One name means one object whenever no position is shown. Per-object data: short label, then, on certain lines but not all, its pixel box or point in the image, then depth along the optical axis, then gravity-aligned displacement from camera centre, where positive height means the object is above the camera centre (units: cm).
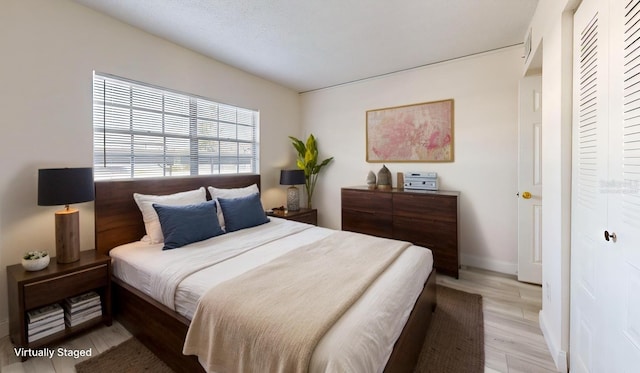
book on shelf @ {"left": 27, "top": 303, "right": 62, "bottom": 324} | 176 -91
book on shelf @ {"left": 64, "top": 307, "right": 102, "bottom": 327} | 193 -103
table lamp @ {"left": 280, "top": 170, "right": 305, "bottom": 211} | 394 +3
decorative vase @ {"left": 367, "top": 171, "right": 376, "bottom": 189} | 376 +7
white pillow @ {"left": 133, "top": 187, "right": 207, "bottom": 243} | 238 -20
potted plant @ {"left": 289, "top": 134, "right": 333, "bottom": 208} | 433 +41
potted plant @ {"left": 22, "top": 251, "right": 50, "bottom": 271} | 179 -54
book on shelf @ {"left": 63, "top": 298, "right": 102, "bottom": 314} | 194 -95
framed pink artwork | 335 +71
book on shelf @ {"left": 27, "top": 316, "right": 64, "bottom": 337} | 173 -100
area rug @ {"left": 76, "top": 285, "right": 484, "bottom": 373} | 165 -116
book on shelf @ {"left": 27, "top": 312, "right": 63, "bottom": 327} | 175 -95
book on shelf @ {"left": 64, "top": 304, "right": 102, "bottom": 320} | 194 -99
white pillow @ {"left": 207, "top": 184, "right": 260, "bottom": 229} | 282 -11
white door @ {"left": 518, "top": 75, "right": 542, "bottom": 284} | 267 +7
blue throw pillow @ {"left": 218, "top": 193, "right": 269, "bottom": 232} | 273 -31
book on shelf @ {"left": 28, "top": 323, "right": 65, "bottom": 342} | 175 -104
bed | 151 -82
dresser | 291 -42
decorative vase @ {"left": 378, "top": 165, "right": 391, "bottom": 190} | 366 +8
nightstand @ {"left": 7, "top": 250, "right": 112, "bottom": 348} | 169 -74
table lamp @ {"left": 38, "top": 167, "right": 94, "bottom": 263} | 183 -9
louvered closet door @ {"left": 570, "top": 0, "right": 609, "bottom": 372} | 119 +0
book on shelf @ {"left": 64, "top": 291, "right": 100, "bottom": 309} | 195 -90
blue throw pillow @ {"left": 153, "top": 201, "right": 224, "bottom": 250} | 222 -36
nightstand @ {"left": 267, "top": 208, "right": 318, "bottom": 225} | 371 -46
